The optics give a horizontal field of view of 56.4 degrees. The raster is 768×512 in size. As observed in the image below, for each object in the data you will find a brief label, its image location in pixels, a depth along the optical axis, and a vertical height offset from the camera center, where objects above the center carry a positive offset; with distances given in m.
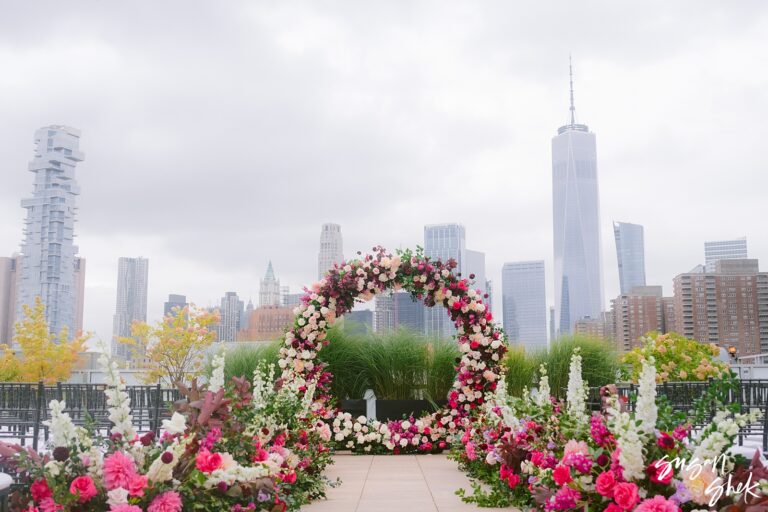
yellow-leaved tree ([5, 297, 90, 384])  14.46 +0.04
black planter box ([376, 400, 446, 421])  8.82 -0.68
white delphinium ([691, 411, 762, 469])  2.45 -0.29
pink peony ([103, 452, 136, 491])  2.44 -0.40
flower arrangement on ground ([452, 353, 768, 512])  2.47 -0.40
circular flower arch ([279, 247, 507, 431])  8.24 +0.49
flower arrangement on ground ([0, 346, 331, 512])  2.41 -0.41
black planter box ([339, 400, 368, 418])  8.81 -0.65
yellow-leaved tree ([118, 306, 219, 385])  13.91 +0.24
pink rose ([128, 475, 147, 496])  2.44 -0.45
